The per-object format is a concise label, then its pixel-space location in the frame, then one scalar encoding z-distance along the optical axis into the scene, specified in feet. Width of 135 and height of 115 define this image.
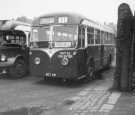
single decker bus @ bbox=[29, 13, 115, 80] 28.30
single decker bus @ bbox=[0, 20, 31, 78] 34.99
